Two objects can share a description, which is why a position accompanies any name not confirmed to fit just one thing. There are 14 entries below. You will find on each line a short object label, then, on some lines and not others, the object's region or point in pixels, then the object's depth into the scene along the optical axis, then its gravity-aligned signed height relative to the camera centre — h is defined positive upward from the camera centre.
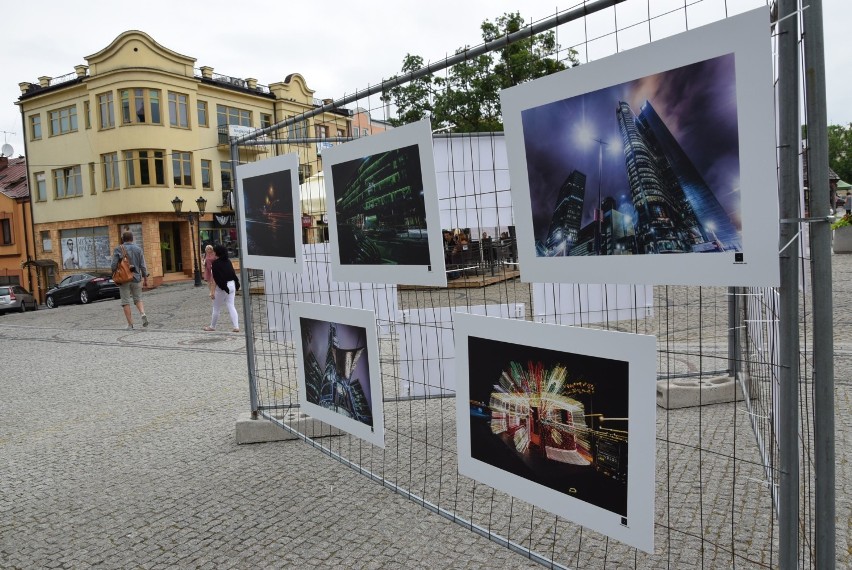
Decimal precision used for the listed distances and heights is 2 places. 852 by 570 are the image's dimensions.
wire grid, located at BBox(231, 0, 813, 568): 3.32 -1.45
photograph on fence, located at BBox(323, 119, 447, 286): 3.14 +0.20
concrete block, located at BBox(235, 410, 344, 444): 5.38 -1.39
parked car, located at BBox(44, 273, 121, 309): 28.44 -1.04
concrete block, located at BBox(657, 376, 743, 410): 5.62 -1.35
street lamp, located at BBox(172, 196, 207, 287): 27.61 +2.04
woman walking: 11.98 -0.36
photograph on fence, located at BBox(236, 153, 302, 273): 4.37 +0.28
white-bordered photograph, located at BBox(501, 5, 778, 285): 1.99 +0.23
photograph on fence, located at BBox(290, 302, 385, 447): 3.73 -0.69
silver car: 28.44 -1.26
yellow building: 35.09 +5.97
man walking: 13.61 -0.11
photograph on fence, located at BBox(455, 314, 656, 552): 2.35 -0.69
